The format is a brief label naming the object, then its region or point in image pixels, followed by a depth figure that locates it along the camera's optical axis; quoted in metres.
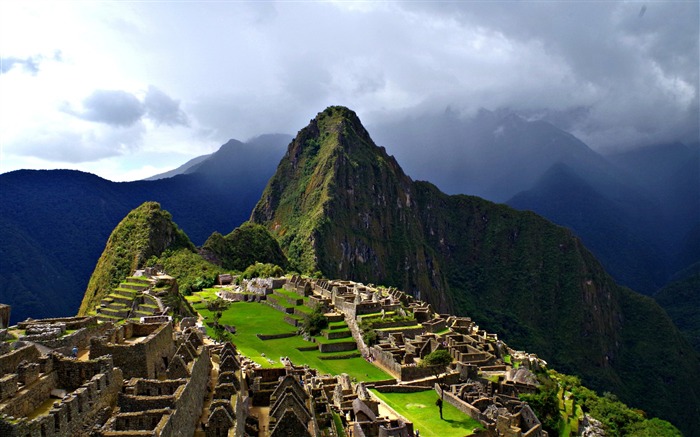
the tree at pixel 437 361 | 43.61
